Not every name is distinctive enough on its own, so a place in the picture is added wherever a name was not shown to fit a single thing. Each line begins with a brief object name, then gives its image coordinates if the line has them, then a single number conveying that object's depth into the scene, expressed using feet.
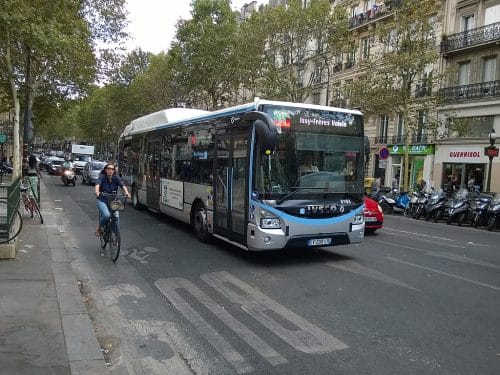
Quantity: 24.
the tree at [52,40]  49.17
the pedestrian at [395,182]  88.42
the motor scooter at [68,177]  91.04
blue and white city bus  26.58
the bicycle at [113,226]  27.91
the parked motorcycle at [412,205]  68.85
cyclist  29.19
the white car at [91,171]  96.33
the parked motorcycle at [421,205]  66.95
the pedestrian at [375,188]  76.76
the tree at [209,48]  120.67
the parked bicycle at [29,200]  40.01
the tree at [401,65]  83.20
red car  43.16
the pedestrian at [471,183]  86.91
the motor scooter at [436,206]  63.62
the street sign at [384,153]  78.91
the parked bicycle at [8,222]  24.89
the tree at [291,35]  100.99
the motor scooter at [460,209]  59.82
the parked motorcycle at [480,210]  57.67
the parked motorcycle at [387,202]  73.77
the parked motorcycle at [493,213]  55.21
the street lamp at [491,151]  69.59
